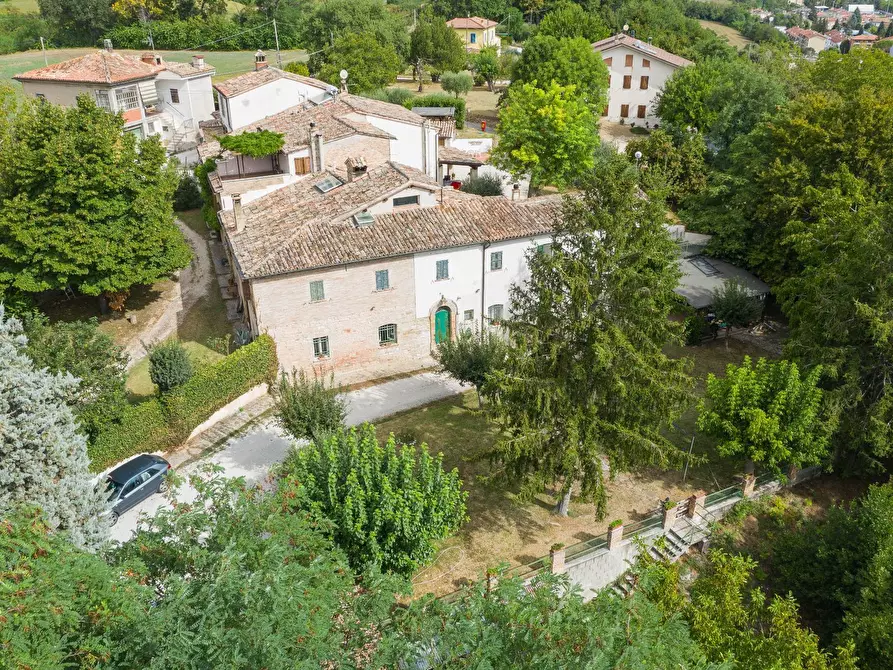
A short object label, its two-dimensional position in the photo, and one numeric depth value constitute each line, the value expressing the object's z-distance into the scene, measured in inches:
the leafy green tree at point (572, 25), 3339.1
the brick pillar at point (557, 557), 838.5
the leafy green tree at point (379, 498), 703.7
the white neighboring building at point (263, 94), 1904.5
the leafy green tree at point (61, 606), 447.5
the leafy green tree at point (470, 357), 1116.5
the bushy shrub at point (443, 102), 2746.1
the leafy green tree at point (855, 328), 973.2
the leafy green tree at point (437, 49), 3570.4
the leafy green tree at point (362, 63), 2839.6
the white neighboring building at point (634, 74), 2807.6
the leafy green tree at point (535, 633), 450.0
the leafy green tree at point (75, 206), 1213.7
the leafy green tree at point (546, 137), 1878.7
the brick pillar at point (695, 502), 954.1
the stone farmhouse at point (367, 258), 1194.6
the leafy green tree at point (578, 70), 2559.1
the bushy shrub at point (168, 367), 1042.7
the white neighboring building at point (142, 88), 2084.2
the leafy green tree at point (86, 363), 921.5
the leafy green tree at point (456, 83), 3255.4
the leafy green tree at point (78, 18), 3619.6
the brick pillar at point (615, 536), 877.2
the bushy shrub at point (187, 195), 1975.9
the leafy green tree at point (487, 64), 3489.2
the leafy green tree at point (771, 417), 948.6
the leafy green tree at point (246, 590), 419.8
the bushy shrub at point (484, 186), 1959.9
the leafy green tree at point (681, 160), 2039.9
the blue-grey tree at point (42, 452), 686.5
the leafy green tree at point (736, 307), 1402.6
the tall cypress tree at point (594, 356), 765.3
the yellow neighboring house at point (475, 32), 4215.1
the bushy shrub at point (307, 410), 967.6
